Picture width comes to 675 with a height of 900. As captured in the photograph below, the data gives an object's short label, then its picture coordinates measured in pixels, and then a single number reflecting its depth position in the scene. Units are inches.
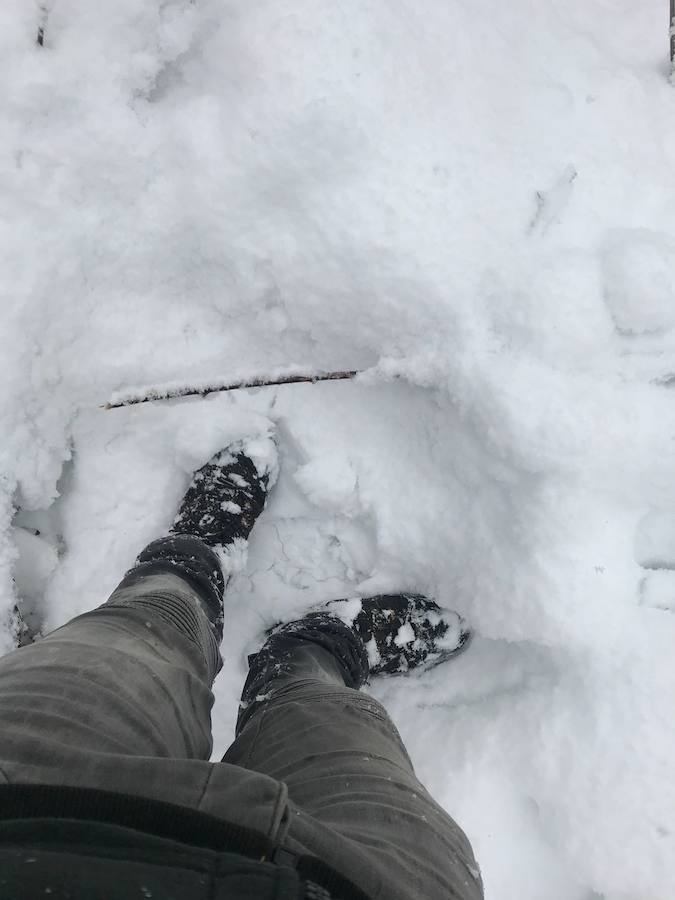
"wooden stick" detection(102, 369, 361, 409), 61.8
